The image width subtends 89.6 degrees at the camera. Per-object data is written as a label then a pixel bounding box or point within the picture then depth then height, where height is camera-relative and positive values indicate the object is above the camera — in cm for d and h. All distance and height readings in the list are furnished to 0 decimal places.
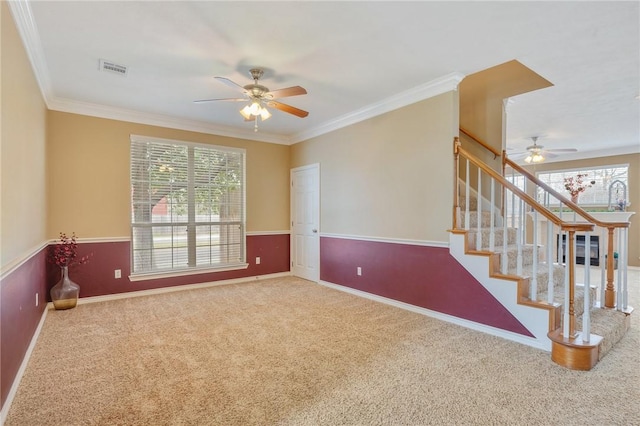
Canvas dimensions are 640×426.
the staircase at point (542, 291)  254 -78
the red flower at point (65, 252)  394 -52
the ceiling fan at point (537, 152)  614 +112
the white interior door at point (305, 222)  545 -21
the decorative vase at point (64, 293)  385 -100
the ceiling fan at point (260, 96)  309 +113
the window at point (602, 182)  718 +64
